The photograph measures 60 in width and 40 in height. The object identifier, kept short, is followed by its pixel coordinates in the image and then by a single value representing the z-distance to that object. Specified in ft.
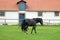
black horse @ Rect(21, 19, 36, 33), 82.66
